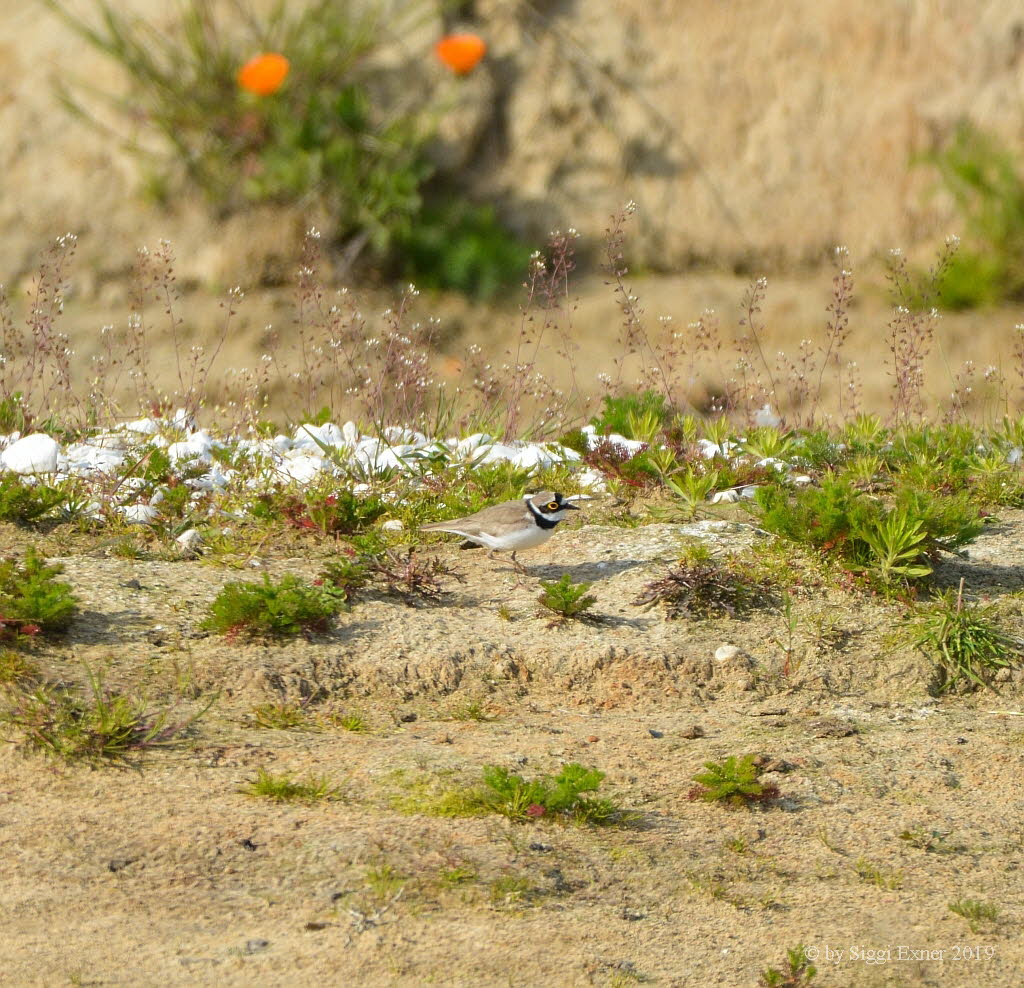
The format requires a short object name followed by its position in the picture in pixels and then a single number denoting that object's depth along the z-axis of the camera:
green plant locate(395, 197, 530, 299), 23.22
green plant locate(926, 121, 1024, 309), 23.36
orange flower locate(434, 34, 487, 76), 23.41
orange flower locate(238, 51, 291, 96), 21.86
